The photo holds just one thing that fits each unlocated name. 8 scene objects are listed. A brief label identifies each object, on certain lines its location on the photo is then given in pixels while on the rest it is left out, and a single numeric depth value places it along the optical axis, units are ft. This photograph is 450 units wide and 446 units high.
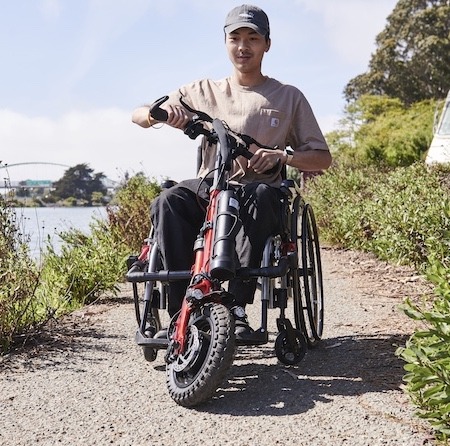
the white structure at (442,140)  40.83
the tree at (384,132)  70.08
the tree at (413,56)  130.21
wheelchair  9.09
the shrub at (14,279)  13.37
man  10.87
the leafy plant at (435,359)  7.46
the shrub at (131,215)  28.07
